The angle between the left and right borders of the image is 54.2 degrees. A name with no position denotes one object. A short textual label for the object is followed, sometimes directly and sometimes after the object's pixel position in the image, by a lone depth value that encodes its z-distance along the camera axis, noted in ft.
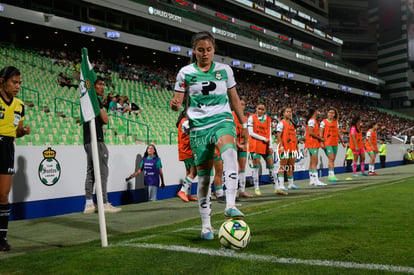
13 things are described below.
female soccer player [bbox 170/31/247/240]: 13.71
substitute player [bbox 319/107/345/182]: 41.24
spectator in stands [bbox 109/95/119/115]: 53.69
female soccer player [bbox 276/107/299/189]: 34.09
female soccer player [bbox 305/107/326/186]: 38.55
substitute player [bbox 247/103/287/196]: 31.65
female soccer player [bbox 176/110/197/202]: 28.00
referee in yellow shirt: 14.92
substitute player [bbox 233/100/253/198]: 29.78
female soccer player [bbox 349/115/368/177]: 47.32
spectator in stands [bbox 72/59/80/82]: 72.07
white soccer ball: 11.96
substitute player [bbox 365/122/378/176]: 50.75
